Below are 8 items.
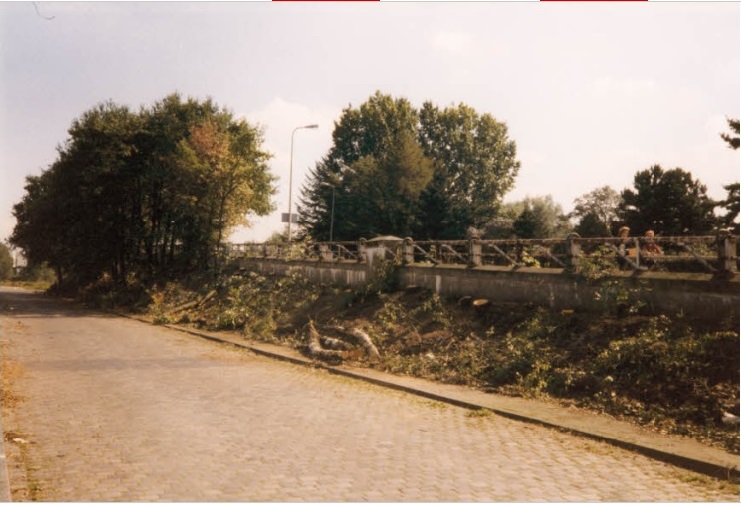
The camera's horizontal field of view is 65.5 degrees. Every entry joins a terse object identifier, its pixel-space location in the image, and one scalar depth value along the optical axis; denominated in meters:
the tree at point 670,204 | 39.66
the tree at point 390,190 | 45.84
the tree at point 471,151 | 56.31
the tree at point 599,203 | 66.12
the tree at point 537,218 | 44.72
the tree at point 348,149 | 50.84
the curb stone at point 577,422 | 6.63
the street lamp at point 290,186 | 33.44
